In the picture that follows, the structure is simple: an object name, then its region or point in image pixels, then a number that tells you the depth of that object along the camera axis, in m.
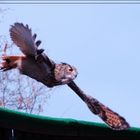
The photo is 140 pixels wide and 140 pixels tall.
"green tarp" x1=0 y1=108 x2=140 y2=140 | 8.37
